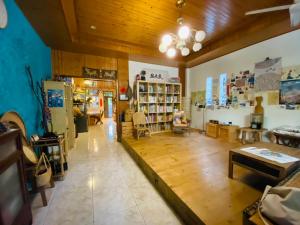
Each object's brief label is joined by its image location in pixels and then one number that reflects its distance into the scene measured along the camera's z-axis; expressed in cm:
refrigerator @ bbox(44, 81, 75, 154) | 312
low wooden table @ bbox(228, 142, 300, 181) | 162
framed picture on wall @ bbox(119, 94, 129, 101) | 473
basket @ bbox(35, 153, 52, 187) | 190
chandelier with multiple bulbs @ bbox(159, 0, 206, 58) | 221
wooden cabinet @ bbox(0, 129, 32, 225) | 112
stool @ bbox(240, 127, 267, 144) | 355
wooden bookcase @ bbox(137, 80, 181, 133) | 496
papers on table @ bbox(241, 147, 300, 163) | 174
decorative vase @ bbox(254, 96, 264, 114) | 364
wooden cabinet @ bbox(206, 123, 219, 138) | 448
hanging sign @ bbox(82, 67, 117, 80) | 427
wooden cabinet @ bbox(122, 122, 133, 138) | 455
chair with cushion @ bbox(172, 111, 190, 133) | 481
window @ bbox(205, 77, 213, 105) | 510
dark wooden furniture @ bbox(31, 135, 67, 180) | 237
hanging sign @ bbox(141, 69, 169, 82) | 520
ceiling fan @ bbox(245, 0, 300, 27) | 158
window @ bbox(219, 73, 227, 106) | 458
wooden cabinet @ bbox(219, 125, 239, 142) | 407
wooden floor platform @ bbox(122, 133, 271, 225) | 152
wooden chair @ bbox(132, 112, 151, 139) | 446
